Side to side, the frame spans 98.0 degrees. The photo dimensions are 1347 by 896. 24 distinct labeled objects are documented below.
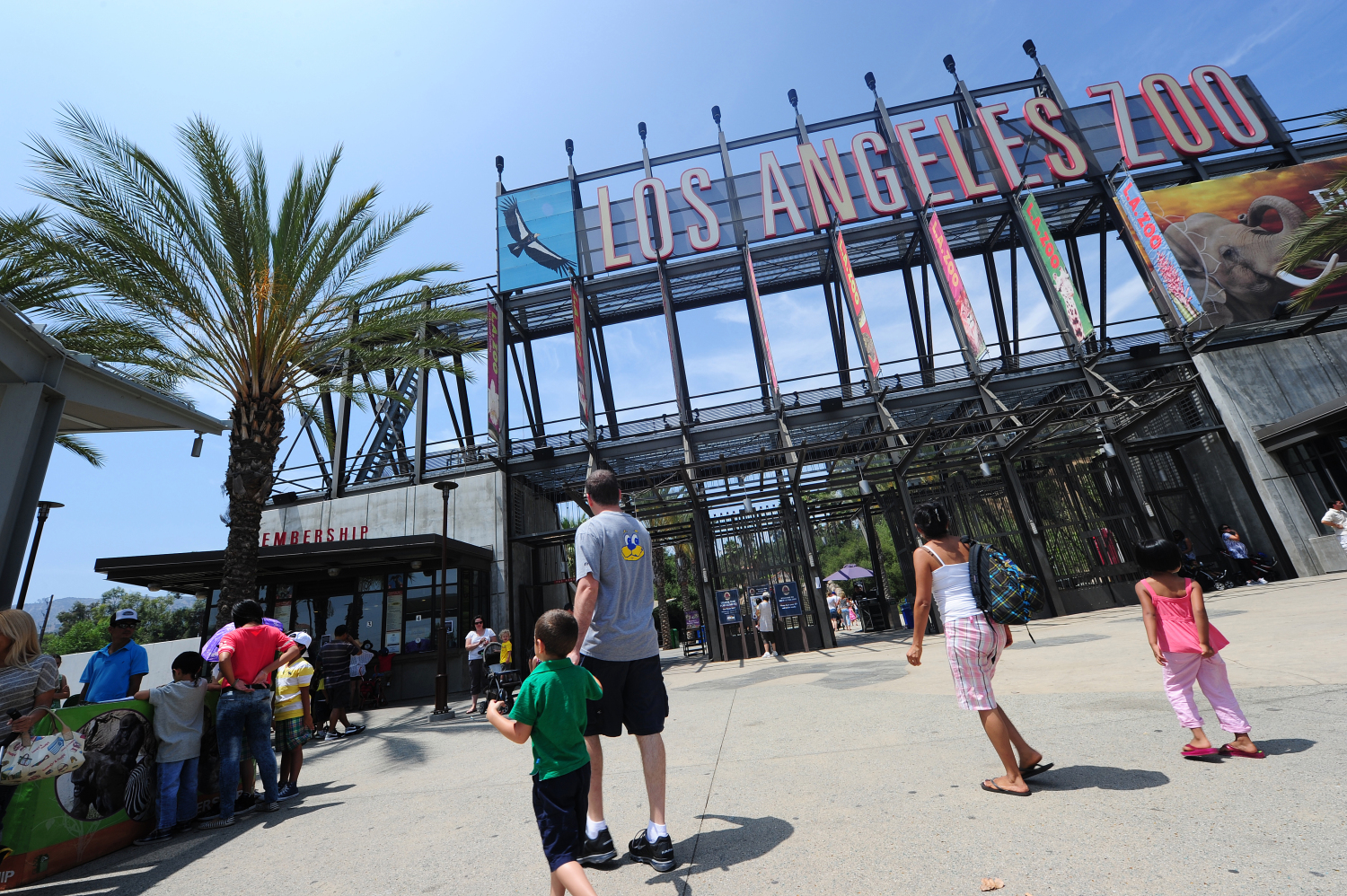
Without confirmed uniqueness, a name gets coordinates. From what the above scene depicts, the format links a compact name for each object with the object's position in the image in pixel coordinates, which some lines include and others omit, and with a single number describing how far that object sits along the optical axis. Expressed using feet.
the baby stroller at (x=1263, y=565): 42.78
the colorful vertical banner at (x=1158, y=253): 45.39
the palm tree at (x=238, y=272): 27.48
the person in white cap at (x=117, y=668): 15.97
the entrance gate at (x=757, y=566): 46.16
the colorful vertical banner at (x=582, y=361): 49.75
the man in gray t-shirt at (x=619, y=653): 8.70
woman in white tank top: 9.38
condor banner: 57.52
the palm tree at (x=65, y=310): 25.86
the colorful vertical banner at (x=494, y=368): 48.75
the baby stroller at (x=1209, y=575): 40.86
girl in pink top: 9.86
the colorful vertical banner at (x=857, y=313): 47.06
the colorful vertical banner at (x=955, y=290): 46.75
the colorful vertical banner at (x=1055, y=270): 46.74
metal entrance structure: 45.80
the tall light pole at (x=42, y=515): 40.86
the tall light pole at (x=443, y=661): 32.22
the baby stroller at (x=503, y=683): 29.19
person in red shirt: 14.47
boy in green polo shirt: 6.97
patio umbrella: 68.24
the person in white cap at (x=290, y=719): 16.89
